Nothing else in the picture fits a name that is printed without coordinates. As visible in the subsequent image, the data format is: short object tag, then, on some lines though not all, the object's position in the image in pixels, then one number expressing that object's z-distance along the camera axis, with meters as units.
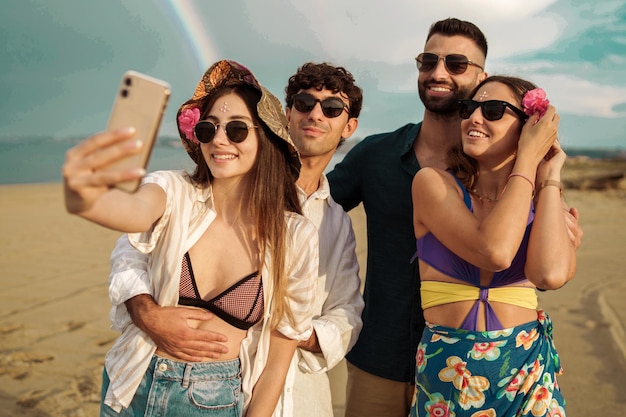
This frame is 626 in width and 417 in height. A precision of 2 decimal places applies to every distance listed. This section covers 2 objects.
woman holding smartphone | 2.55
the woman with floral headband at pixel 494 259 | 2.49
